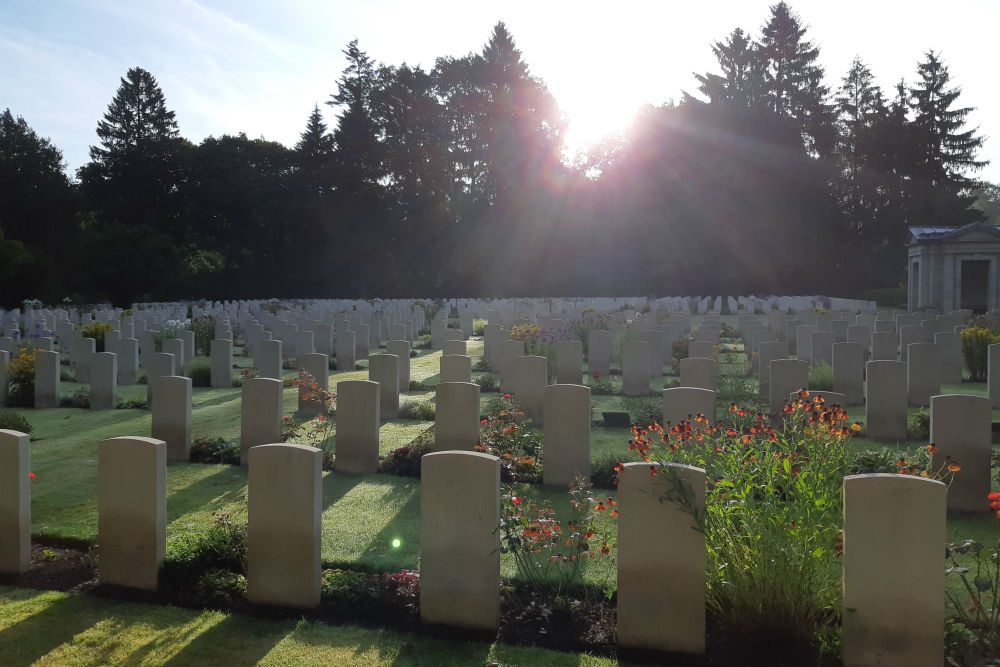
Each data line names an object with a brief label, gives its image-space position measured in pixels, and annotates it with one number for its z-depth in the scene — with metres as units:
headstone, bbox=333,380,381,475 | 8.05
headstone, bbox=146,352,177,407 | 11.78
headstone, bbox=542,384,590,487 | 7.50
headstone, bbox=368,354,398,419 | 10.96
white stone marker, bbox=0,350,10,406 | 12.46
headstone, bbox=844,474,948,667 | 3.70
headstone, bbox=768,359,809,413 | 9.73
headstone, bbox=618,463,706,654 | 4.13
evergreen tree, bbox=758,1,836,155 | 50.78
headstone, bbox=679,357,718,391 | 9.78
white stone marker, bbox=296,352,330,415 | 11.35
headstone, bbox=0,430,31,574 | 5.33
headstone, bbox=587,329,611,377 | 15.27
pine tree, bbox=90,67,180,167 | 56.84
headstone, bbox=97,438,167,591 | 5.01
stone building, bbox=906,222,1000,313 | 28.62
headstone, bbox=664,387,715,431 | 7.61
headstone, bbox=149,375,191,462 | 8.62
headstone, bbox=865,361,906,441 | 8.84
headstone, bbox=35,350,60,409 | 12.23
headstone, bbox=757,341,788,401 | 11.62
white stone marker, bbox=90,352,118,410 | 11.98
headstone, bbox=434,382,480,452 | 7.95
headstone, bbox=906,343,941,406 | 11.06
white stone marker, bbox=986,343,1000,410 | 10.91
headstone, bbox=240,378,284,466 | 8.33
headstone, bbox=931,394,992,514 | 6.42
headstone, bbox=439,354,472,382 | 10.52
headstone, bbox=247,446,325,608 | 4.73
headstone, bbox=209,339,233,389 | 14.42
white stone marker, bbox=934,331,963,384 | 13.72
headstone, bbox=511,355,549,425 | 10.62
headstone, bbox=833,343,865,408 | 11.23
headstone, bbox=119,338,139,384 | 14.79
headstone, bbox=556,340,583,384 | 12.69
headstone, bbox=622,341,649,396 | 13.06
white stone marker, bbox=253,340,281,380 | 13.16
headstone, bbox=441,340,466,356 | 13.00
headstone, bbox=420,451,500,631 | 4.48
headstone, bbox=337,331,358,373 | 16.78
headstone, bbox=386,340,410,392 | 13.70
